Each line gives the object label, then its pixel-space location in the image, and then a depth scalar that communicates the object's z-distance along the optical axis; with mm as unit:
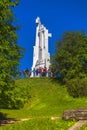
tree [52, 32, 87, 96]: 39829
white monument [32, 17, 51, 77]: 52671
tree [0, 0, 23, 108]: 15368
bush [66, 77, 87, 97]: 31421
